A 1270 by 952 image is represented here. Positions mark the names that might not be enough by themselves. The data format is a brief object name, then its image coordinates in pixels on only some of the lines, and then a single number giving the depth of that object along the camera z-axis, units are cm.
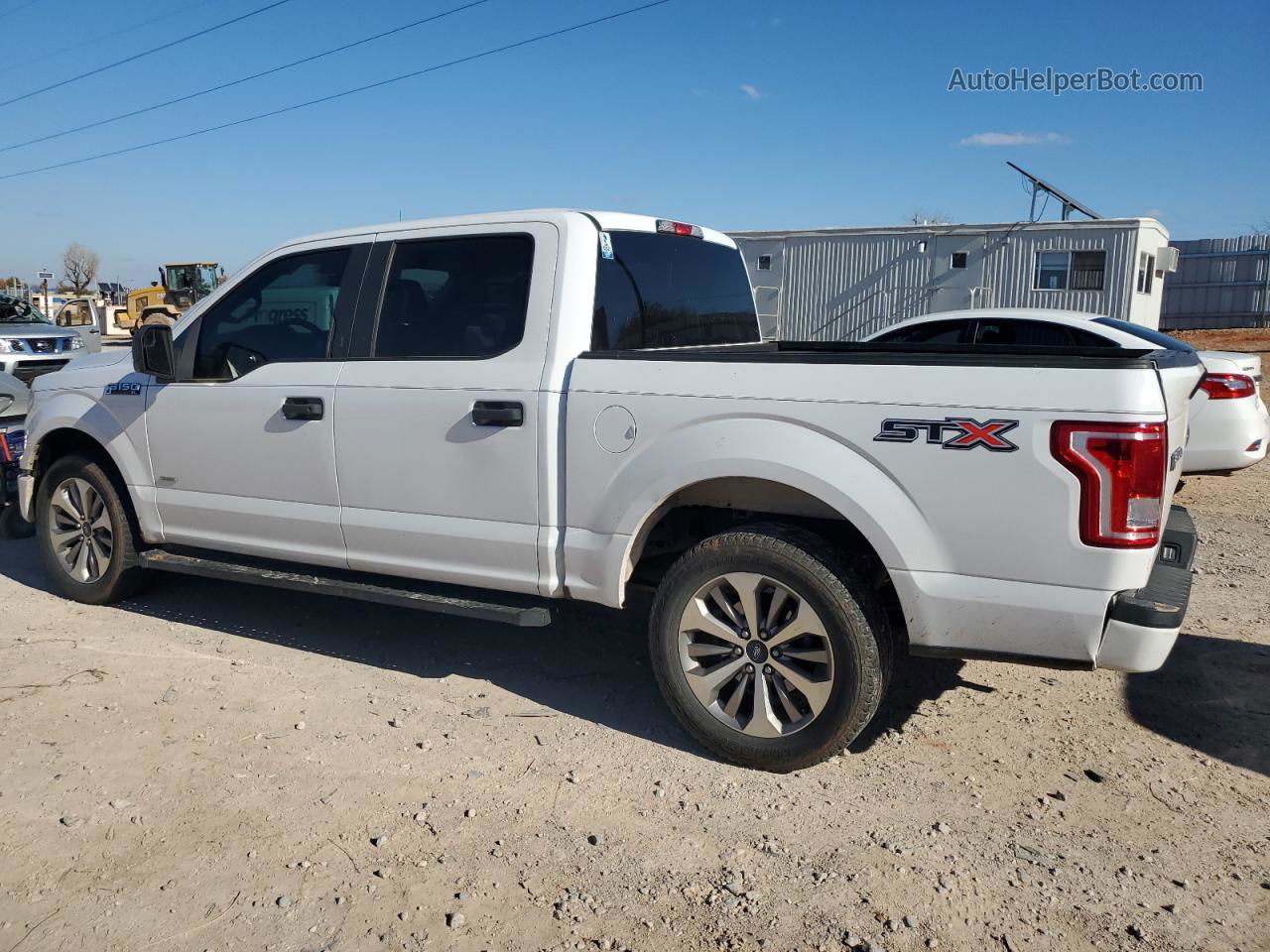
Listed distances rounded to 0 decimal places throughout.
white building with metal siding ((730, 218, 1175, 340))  2062
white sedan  733
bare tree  8381
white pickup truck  322
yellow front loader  3144
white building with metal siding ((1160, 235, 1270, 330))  3475
